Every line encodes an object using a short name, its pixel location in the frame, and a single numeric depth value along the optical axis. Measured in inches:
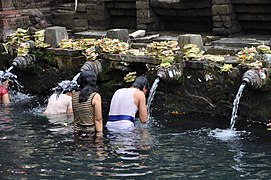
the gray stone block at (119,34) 501.4
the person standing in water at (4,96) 509.0
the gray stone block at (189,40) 432.8
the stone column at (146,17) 642.2
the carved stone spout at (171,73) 423.5
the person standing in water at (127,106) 371.2
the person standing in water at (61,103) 427.2
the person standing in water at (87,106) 354.0
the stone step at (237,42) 507.7
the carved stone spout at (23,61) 542.3
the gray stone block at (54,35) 535.8
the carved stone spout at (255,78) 376.5
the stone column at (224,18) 568.1
